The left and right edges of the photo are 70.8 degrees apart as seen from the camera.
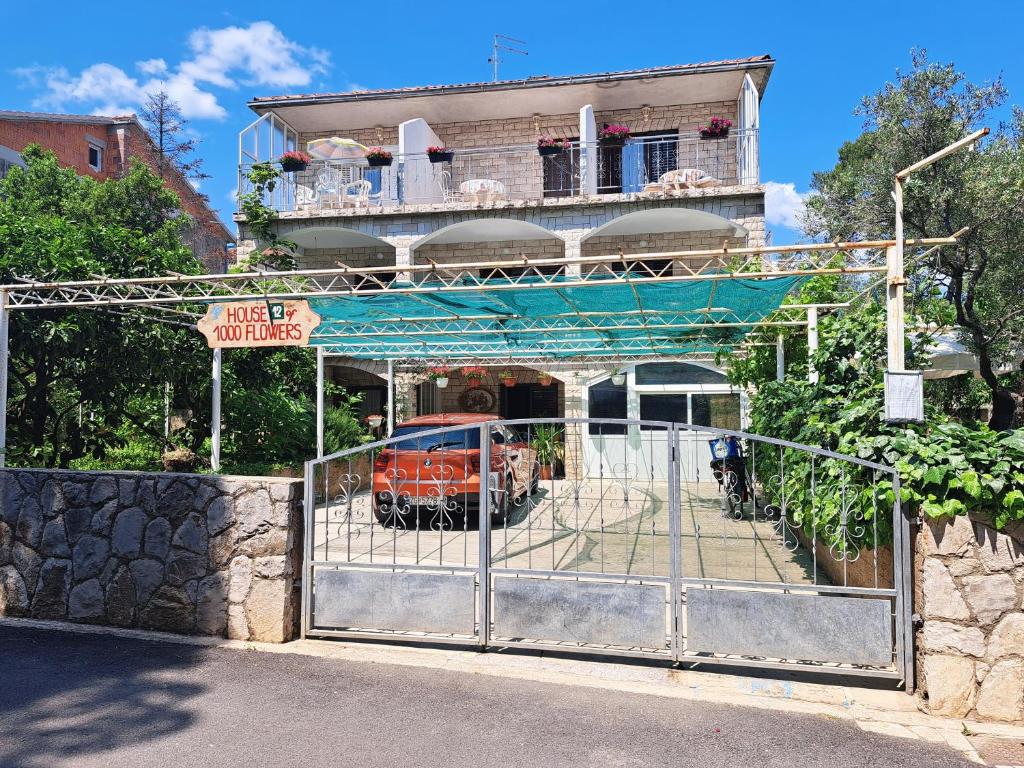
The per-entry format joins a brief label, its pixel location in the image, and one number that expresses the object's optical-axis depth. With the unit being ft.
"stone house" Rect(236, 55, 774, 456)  50.96
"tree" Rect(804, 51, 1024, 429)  37.32
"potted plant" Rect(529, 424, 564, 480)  39.93
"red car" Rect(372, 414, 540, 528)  18.66
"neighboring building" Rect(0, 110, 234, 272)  81.61
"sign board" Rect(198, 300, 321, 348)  26.86
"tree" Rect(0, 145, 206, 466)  29.40
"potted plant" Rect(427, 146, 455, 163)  54.80
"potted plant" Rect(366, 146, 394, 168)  54.19
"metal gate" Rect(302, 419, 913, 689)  15.11
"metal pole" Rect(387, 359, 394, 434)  49.52
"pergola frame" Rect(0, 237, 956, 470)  21.74
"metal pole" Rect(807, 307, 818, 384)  31.22
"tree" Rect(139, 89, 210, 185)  96.94
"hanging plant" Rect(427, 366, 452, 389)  50.84
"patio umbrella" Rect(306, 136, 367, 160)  54.13
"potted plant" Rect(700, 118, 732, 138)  51.44
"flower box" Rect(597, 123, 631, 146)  53.47
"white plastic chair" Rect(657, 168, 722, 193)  50.55
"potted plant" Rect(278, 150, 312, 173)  55.62
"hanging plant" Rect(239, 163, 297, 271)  54.24
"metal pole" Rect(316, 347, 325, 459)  41.83
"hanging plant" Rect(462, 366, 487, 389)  54.65
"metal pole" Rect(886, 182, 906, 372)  18.39
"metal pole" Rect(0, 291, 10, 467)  26.63
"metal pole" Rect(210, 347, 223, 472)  35.19
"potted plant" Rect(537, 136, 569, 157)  53.06
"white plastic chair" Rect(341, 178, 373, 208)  54.95
